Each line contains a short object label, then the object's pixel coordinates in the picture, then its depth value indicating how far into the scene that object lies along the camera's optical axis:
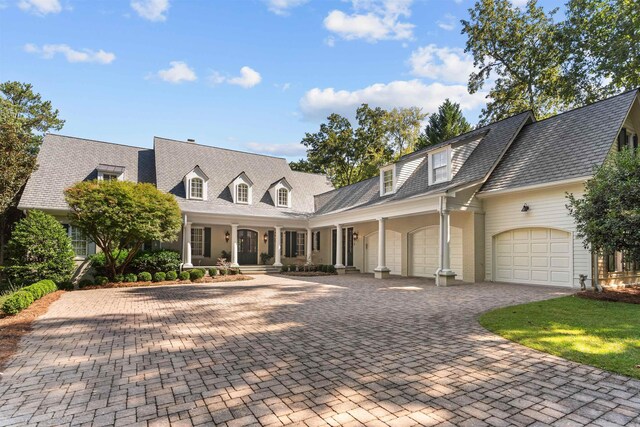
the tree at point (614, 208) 8.46
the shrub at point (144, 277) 14.77
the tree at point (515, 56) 22.44
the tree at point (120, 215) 12.88
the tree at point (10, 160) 14.39
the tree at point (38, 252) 12.08
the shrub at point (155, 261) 15.62
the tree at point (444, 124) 30.53
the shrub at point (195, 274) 15.80
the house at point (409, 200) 12.04
